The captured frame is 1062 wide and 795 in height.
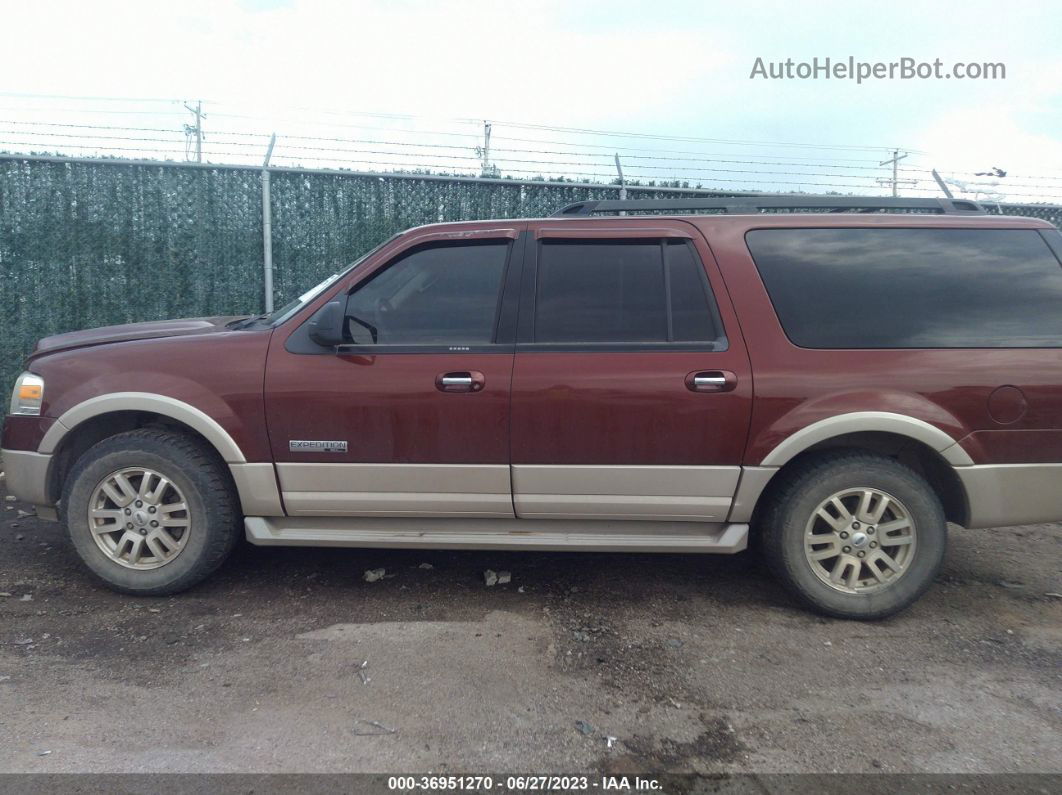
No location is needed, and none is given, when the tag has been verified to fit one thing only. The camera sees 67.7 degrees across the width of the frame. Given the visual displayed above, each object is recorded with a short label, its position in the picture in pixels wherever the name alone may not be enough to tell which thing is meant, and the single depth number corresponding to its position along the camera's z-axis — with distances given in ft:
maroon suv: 12.09
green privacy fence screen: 23.31
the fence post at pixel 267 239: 24.21
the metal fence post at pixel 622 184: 26.40
